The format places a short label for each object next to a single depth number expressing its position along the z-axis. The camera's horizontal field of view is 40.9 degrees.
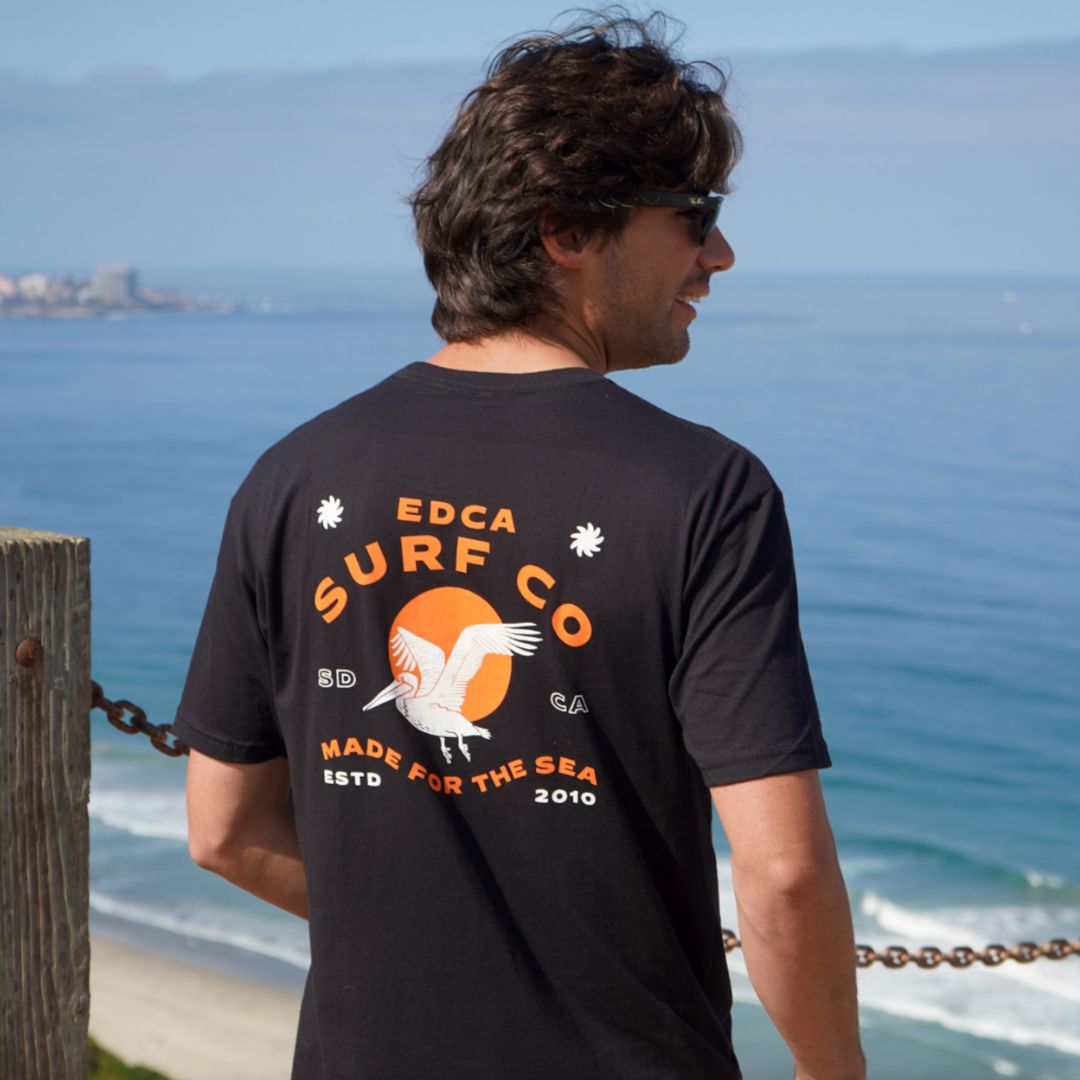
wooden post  2.24
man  1.47
